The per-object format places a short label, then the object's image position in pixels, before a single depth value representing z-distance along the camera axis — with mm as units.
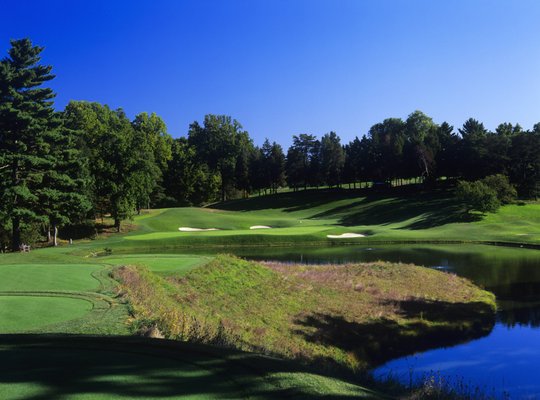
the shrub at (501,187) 67562
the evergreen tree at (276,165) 112012
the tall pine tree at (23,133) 37562
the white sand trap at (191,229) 64000
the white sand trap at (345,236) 53625
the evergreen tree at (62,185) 41250
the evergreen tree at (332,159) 106938
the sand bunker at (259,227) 67706
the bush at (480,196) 63031
